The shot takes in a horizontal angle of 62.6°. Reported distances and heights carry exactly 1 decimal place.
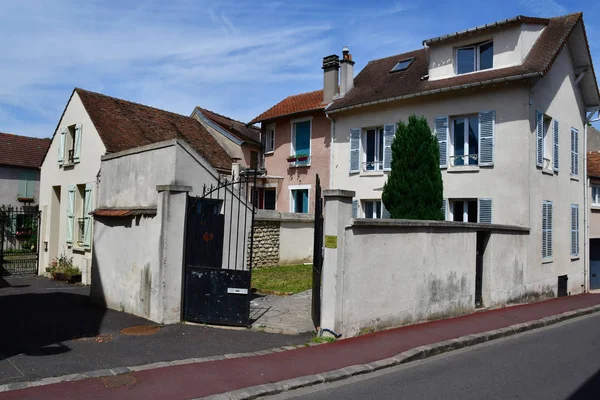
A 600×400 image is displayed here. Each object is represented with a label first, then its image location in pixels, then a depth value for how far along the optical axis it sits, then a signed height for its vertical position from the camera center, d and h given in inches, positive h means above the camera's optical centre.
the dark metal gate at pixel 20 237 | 978.7 -27.9
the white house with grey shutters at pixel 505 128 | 573.9 +137.4
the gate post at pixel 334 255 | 305.1 -14.9
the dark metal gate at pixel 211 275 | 328.8 -31.0
